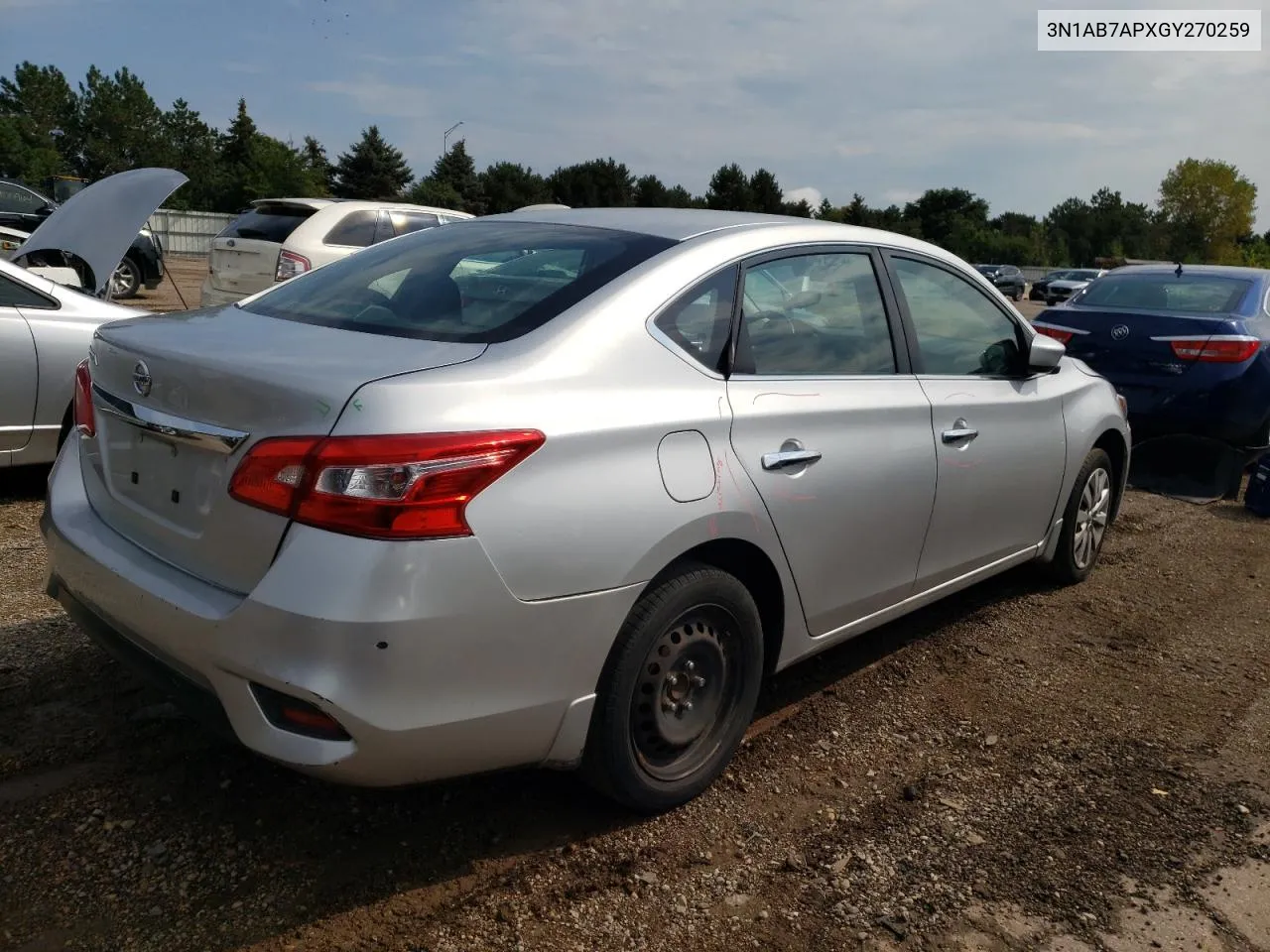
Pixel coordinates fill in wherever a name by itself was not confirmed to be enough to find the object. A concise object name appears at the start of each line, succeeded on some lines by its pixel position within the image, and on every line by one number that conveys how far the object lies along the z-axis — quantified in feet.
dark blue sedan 22.57
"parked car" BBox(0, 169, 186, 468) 16.75
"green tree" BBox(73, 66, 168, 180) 246.47
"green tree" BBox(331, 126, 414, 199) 214.07
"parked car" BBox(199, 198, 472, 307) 33.22
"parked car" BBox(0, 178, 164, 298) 50.37
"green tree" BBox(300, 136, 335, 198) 184.27
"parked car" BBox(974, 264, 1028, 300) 132.14
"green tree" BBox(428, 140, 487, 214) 216.54
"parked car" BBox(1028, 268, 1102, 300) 125.39
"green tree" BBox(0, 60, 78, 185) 258.16
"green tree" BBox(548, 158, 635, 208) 225.56
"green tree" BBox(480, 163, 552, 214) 218.22
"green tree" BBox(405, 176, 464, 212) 188.66
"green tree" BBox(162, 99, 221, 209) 196.44
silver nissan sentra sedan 7.27
